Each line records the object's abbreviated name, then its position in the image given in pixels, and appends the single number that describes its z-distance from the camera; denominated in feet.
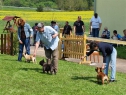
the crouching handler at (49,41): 42.86
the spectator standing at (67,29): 85.56
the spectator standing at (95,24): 81.10
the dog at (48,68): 44.09
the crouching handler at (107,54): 37.93
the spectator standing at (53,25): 78.17
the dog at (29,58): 53.93
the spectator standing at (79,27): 82.53
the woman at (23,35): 55.30
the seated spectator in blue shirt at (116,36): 77.77
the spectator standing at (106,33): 78.61
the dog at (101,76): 38.93
